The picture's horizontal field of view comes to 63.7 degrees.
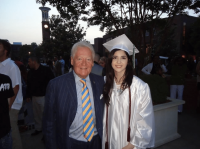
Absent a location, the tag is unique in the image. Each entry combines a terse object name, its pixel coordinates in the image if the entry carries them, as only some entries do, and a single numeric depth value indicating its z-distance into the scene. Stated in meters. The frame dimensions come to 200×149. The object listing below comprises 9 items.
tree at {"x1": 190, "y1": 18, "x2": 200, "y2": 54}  24.83
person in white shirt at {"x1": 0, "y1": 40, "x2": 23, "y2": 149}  2.81
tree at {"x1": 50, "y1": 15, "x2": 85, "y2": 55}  23.45
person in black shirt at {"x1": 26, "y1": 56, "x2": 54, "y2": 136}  4.22
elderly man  1.77
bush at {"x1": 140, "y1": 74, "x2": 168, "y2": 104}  4.03
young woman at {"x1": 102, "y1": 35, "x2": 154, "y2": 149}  1.96
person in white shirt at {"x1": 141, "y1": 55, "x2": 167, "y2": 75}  5.72
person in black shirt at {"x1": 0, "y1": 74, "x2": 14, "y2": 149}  1.85
